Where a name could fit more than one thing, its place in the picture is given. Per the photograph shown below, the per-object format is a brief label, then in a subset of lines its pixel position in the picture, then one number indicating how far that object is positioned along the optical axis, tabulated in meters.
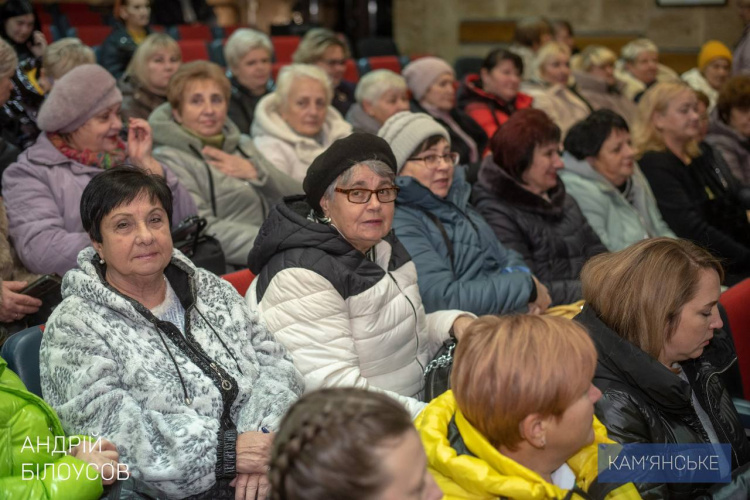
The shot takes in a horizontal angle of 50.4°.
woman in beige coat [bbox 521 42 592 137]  5.86
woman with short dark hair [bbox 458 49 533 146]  5.52
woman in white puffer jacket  2.23
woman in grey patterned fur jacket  1.86
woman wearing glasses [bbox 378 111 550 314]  2.84
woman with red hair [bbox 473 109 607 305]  3.35
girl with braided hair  1.16
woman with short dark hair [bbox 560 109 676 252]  3.71
